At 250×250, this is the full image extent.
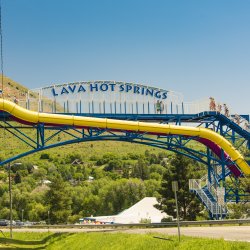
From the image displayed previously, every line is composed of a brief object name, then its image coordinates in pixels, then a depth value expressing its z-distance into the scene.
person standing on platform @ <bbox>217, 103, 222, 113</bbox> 49.71
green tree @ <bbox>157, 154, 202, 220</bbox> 61.66
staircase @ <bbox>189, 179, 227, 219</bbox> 45.75
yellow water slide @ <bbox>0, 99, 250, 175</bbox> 41.78
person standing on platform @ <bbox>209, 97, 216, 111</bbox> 49.34
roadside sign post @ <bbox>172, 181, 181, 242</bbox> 25.08
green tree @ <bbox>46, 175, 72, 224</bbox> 80.94
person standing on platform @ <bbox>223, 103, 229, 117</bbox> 50.28
